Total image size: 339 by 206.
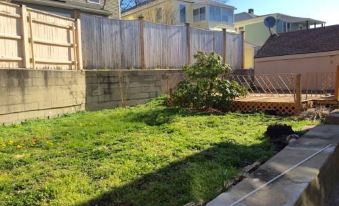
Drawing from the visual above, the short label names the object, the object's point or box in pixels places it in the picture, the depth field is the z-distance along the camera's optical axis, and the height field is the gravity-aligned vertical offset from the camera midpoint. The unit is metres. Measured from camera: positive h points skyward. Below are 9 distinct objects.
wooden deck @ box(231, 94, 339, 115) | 8.70 -0.74
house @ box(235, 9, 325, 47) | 34.12 +4.20
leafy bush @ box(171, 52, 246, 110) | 9.12 -0.34
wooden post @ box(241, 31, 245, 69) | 15.43 +0.84
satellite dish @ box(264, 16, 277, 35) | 21.76 +2.84
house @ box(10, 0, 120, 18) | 16.39 +3.14
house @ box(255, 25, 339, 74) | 15.41 +0.81
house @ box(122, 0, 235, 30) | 28.92 +4.86
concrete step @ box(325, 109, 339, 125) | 5.41 -0.67
